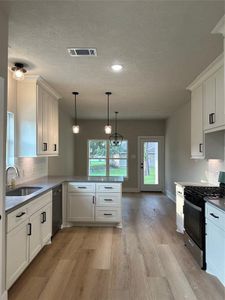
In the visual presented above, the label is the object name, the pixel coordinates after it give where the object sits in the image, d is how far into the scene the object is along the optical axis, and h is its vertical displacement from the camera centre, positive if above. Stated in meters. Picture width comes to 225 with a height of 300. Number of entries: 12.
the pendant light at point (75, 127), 4.82 +0.56
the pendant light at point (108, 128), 5.01 +0.55
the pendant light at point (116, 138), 9.02 +0.64
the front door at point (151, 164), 9.00 -0.31
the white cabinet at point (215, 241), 2.49 -0.92
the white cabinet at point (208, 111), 3.17 +0.64
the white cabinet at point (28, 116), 3.85 +0.62
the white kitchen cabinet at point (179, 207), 4.10 -0.90
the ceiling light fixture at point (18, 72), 3.10 +1.05
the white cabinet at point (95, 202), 4.56 -0.87
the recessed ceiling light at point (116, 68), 3.39 +1.24
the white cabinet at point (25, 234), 2.38 -0.91
